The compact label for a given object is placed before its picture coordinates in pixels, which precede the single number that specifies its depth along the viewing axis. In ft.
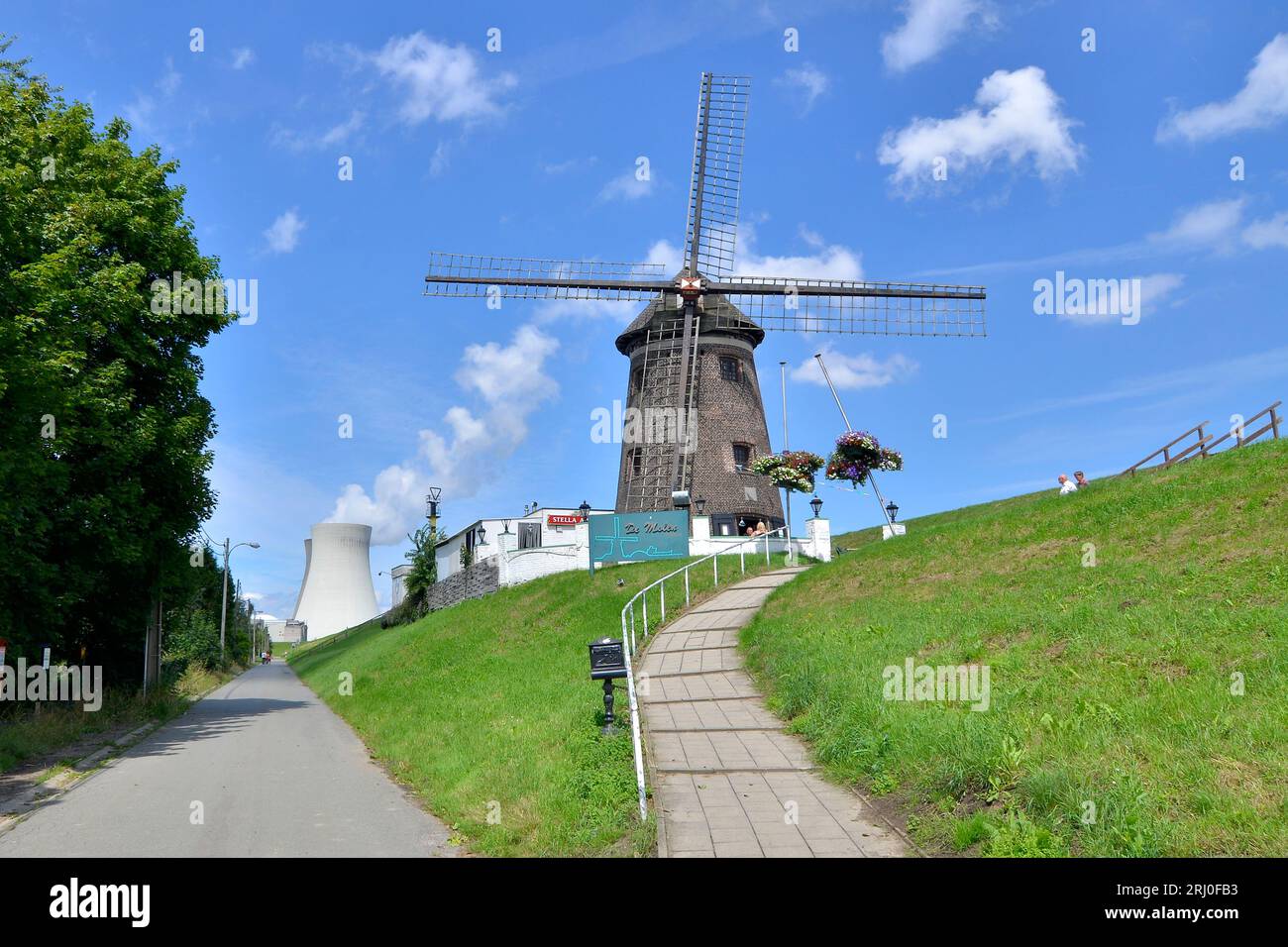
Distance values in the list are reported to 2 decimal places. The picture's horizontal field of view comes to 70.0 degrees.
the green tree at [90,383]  46.96
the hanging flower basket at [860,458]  103.35
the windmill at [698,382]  118.73
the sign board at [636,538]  98.63
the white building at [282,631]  437.42
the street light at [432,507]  184.71
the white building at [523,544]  106.11
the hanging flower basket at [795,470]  111.75
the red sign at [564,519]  143.22
